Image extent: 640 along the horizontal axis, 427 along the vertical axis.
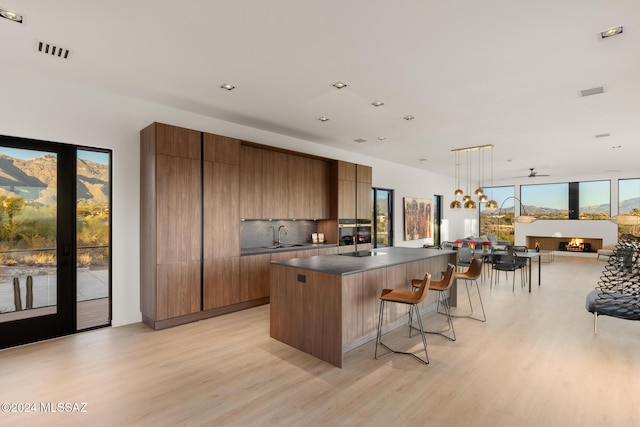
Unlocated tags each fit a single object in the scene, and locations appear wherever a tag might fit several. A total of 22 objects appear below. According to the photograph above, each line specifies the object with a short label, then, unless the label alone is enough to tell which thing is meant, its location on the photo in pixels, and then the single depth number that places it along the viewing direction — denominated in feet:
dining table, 21.33
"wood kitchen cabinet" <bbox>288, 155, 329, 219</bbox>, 19.88
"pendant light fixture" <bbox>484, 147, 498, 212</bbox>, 22.89
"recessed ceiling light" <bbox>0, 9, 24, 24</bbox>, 8.29
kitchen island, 10.44
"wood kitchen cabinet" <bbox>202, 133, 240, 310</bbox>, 15.03
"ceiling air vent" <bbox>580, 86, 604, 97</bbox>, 12.67
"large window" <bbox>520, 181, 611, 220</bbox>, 37.27
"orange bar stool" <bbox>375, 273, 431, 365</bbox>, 10.48
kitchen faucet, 20.21
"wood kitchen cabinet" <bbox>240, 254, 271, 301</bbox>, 16.46
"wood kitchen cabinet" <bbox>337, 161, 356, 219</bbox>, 21.95
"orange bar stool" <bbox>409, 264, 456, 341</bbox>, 12.34
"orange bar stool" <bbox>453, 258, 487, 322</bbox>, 14.39
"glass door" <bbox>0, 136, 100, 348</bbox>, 11.69
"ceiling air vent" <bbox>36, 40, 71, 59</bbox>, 9.87
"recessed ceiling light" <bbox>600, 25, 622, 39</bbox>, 8.72
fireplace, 38.27
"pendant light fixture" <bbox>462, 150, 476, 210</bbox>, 22.44
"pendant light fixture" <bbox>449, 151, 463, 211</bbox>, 23.90
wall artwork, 31.42
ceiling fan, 34.04
